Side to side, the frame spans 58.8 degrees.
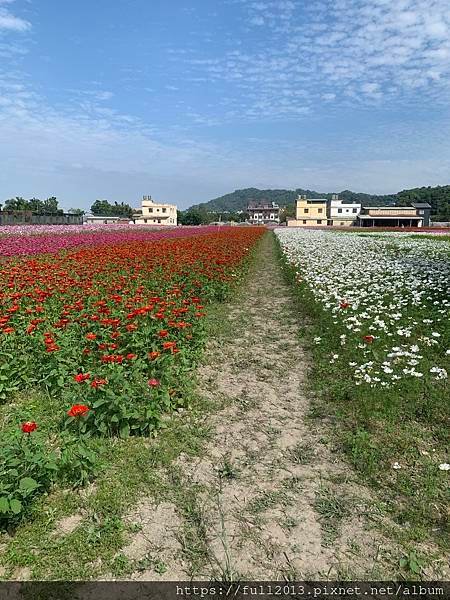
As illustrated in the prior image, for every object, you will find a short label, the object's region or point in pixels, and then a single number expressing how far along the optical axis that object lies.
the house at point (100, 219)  101.36
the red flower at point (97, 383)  3.56
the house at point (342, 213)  107.62
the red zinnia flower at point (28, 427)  2.71
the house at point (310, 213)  109.44
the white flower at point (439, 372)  4.95
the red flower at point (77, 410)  3.11
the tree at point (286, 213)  154.00
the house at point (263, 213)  177.14
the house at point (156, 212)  123.50
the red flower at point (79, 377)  3.45
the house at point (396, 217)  96.25
